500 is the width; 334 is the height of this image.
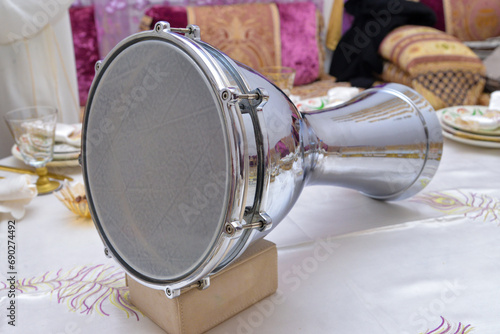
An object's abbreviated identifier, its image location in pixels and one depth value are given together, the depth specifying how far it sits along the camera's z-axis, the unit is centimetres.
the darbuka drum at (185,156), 40
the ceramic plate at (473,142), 92
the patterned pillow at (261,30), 181
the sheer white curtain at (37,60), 123
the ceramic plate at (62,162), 83
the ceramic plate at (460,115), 93
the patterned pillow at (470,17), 212
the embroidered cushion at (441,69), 155
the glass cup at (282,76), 95
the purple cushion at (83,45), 183
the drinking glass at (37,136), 76
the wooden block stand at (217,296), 46
